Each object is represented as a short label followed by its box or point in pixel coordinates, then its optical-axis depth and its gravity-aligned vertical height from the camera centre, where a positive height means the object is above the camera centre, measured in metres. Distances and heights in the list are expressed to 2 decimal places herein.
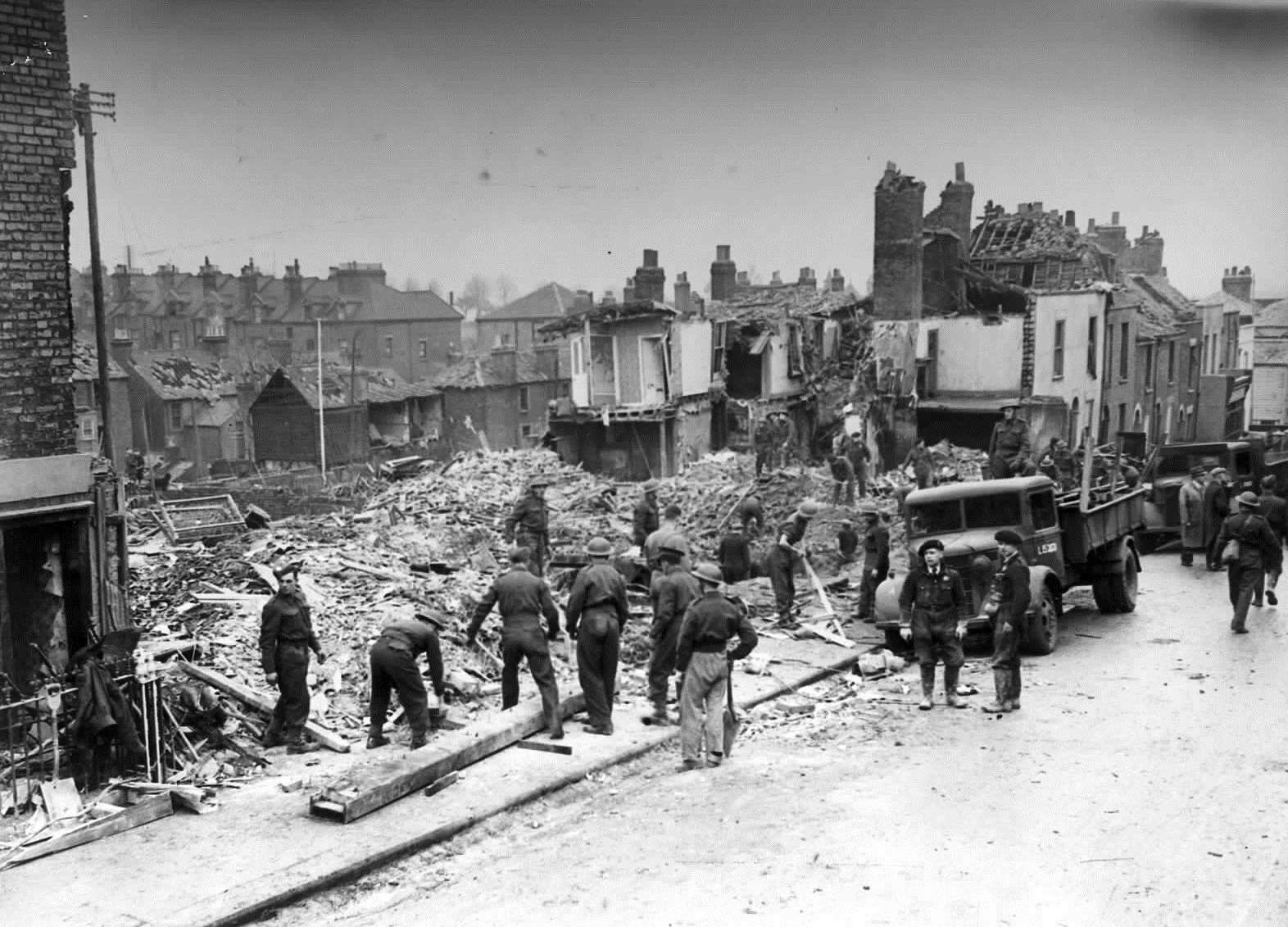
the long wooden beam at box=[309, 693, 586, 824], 9.01 -3.17
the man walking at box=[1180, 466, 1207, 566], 19.75 -2.46
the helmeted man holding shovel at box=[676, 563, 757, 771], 10.20 -2.47
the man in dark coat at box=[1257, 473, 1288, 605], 15.90 -2.03
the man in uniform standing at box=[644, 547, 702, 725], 11.28 -2.33
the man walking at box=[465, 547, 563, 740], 10.97 -2.32
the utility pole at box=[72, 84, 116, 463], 19.52 +3.68
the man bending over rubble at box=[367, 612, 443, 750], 10.49 -2.60
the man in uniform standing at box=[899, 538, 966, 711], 11.80 -2.40
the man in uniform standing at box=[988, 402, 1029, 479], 22.39 -1.48
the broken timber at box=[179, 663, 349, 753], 10.80 -3.06
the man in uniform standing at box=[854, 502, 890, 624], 16.00 -2.55
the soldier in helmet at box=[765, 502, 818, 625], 16.22 -2.69
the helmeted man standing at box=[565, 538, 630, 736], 11.07 -2.38
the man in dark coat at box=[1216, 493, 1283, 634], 14.43 -2.23
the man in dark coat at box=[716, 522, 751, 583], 18.50 -2.86
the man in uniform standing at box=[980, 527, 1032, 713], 11.58 -2.47
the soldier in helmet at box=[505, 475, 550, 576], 18.50 -2.30
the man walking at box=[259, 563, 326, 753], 10.78 -2.53
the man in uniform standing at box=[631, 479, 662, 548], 20.52 -2.52
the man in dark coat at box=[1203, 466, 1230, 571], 19.20 -2.21
